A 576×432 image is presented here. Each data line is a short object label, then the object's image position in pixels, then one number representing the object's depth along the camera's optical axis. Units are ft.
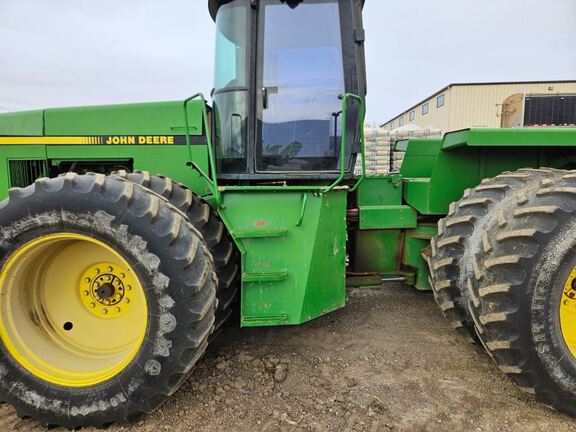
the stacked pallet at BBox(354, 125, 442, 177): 29.07
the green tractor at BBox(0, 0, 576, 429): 7.25
